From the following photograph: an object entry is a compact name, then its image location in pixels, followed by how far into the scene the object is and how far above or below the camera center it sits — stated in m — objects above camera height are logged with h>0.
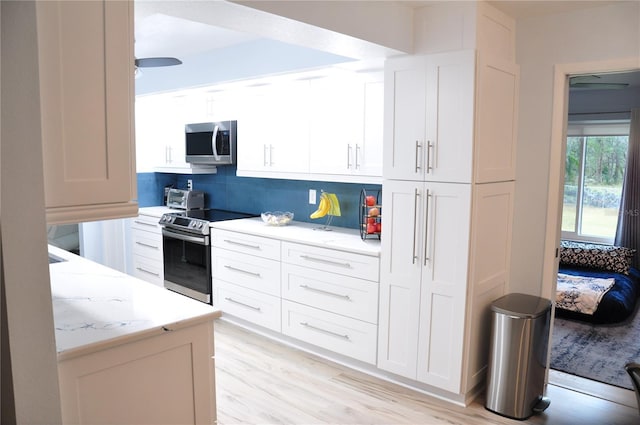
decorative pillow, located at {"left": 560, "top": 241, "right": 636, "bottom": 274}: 5.47 -1.05
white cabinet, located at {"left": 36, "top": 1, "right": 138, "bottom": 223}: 1.47 +0.14
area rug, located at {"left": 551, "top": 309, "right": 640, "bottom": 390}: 3.54 -1.47
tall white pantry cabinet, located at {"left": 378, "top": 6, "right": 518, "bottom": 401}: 2.88 -0.30
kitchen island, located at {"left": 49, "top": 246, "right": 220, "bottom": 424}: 1.69 -0.72
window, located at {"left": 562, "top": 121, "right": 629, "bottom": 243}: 6.29 -0.21
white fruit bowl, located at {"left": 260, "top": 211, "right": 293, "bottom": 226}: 4.30 -0.52
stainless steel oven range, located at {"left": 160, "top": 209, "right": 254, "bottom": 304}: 4.47 -0.87
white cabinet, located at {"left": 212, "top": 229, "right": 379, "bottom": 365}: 3.40 -0.99
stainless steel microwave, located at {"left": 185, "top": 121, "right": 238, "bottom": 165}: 4.57 +0.13
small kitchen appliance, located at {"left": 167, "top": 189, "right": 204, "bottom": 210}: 5.34 -0.46
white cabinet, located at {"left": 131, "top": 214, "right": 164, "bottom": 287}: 5.03 -0.96
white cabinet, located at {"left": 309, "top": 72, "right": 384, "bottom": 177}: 3.52 +0.25
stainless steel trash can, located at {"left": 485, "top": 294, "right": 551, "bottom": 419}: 2.88 -1.14
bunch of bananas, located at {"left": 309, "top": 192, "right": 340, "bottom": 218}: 4.09 -0.39
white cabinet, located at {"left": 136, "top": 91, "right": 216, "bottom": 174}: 4.90 +0.31
